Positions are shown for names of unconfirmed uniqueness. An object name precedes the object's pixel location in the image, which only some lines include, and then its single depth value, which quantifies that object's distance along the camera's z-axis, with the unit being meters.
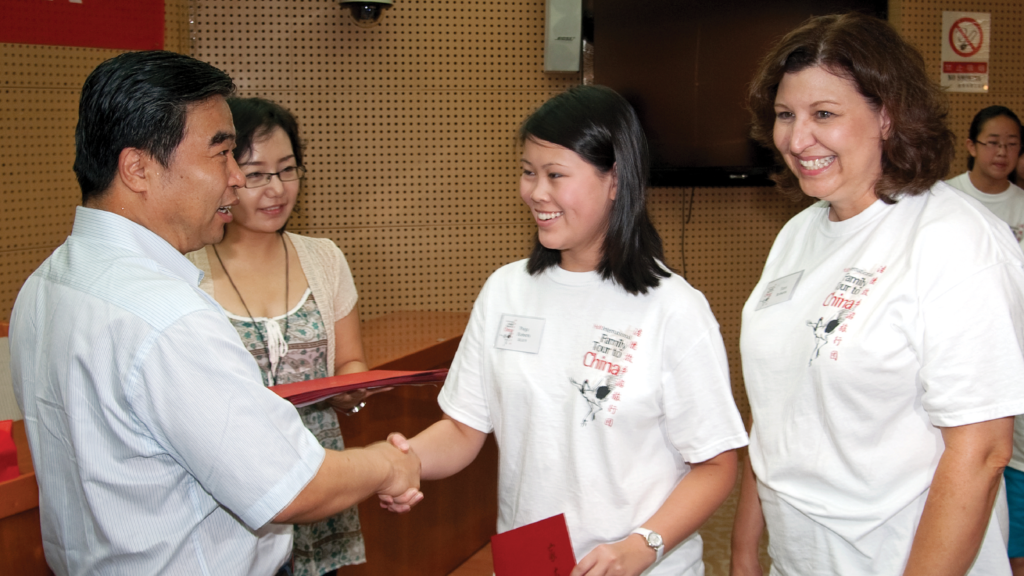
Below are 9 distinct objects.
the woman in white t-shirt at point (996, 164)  4.25
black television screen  4.29
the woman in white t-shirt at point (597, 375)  1.61
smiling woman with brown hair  1.32
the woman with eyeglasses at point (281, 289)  2.34
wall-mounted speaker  4.17
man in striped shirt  1.21
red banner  3.25
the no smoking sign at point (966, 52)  4.89
